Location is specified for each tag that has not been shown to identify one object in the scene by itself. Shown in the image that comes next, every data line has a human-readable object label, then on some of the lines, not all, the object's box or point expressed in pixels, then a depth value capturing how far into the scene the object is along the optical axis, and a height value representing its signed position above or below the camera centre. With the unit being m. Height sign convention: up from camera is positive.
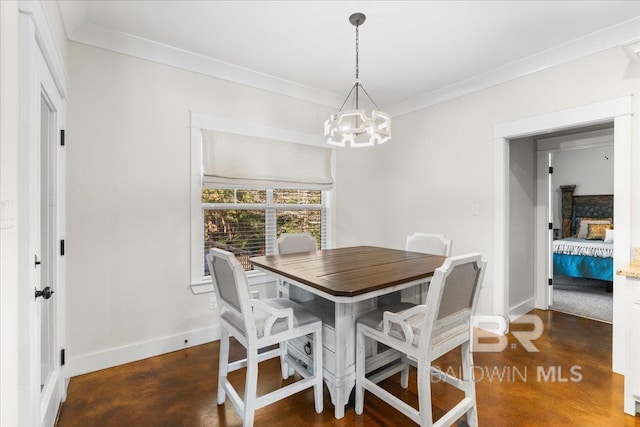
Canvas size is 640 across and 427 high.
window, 2.82 +0.24
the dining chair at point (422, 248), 2.28 -0.33
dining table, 1.60 -0.41
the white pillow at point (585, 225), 5.43 -0.24
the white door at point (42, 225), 1.21 -0.07
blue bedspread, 4.42 -0.84
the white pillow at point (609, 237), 4.83 -0.40
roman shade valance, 2.86 +0.51
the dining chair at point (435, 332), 1.45 -0.64
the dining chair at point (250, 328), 1.57 -0.66
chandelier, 2.04 +0.61
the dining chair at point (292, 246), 2.32 -0.33
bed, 4.51 -0.47
